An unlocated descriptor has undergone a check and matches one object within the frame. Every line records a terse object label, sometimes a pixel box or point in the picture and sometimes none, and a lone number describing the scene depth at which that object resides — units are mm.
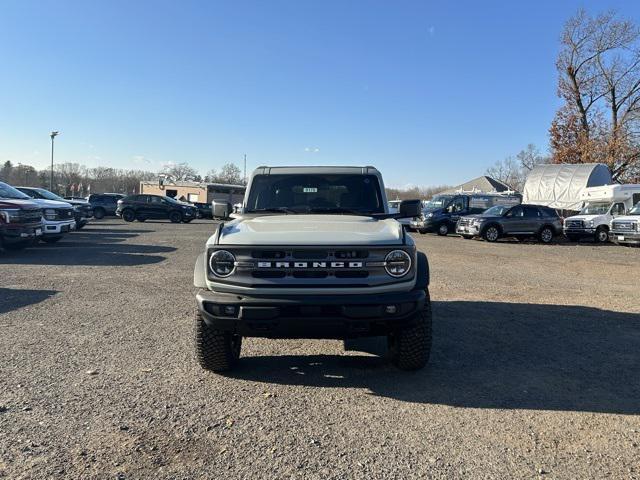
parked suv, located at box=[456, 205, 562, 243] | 21578
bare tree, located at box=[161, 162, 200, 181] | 101162
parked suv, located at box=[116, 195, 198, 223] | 31406
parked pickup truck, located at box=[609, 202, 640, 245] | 18891
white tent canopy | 26781
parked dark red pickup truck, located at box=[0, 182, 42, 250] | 12043
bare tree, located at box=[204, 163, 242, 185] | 108625
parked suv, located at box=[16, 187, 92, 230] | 18008
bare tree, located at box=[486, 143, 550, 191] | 80938
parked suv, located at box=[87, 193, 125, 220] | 35062
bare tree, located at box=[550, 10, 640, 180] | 37375
